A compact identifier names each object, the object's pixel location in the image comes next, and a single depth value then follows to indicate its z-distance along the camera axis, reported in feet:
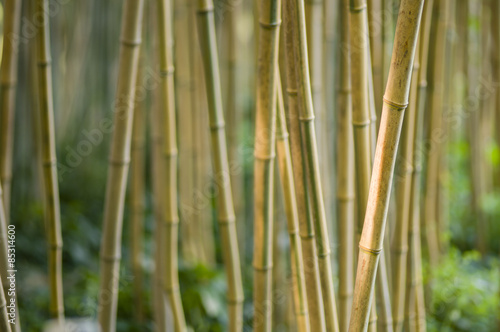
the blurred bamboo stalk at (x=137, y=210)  13.37
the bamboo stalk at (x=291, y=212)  10.54
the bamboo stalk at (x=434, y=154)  11.82
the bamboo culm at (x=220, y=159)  10.65
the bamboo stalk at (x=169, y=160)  10.92
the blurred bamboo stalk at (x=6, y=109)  11.40
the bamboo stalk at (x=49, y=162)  10.94
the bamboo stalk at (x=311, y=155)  10.01
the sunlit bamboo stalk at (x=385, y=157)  9.67
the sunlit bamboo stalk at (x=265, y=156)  10.22
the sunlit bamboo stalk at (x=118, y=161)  10.70
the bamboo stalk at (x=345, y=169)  10.57
